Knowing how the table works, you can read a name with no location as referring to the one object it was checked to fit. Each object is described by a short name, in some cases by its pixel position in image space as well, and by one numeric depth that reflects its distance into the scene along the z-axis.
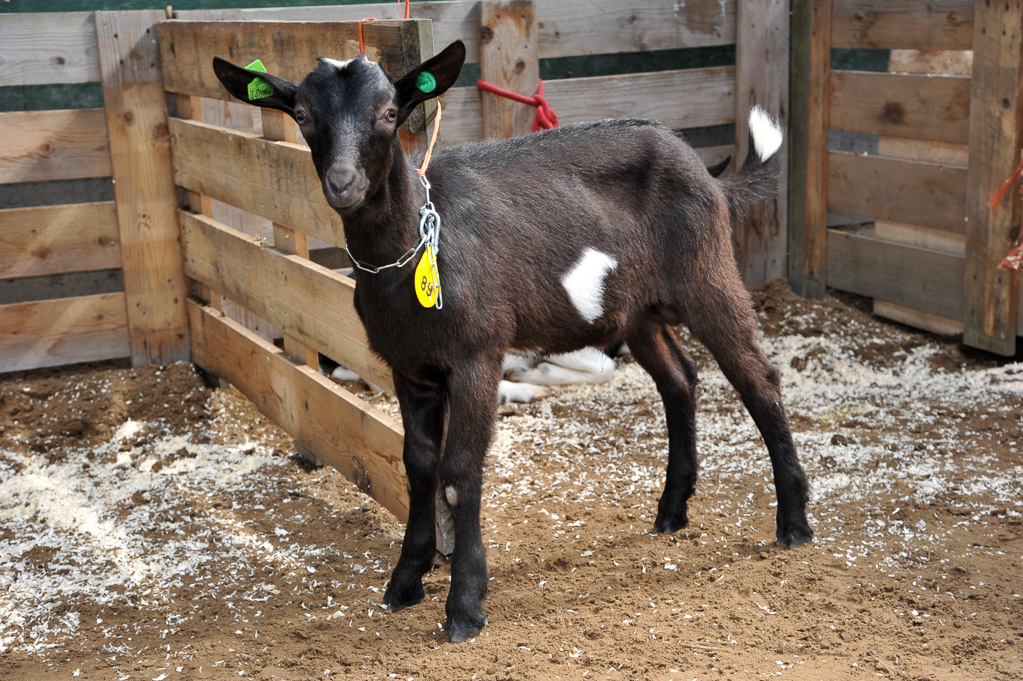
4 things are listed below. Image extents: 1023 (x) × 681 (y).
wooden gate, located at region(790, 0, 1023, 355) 4.97
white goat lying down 5.25
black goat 2.70
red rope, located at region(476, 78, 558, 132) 4.91
